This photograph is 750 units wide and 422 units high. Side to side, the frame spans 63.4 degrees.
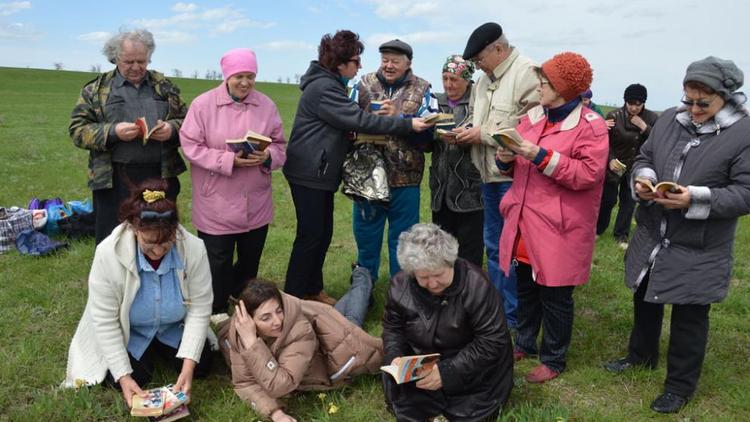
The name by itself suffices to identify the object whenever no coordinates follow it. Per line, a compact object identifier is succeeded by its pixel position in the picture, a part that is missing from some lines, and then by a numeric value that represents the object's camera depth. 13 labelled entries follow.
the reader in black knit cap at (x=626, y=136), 7.07
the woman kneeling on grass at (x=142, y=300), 3.44
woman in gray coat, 3.19
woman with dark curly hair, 4.47
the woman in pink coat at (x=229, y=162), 4.29
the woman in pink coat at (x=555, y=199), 3.56
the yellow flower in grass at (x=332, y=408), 3.55
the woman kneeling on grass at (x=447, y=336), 3.34
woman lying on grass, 3.51
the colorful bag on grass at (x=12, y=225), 6.36
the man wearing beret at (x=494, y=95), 4.25
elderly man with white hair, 4.37
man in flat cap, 4.68
